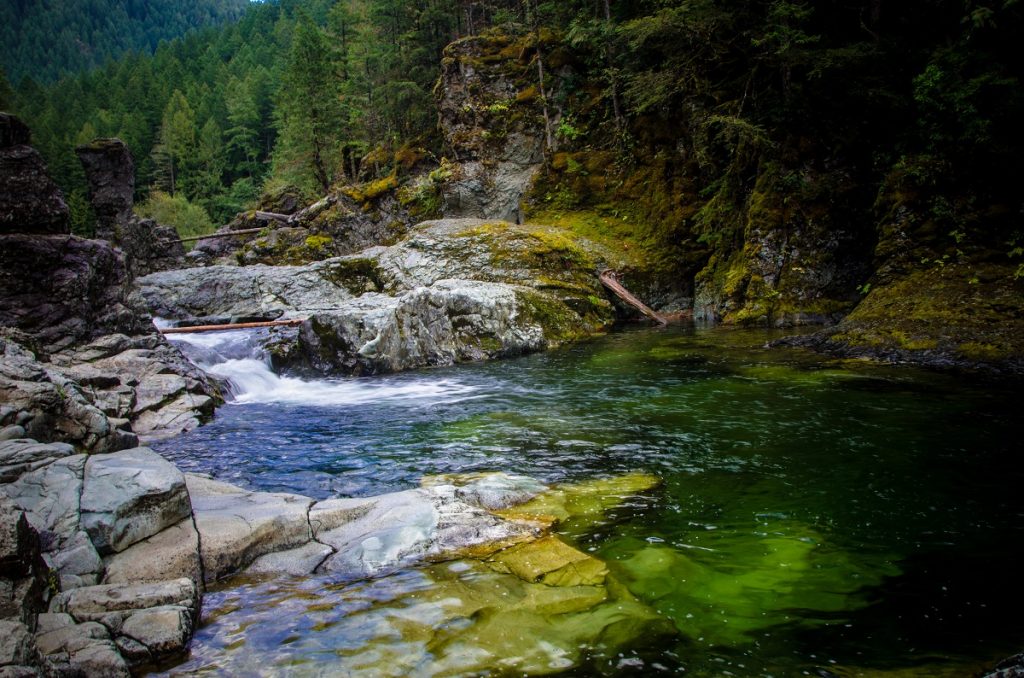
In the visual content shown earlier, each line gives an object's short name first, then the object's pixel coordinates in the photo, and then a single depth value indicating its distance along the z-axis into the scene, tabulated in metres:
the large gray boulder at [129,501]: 3.81
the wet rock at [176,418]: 8.54
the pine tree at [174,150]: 69.00
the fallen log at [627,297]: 17.58
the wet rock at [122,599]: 3.00
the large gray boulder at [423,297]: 13.52
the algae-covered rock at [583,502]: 4.59
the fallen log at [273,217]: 36.58
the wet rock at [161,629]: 2.91
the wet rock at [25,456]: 4.09
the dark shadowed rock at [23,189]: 10.22
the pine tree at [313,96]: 33.66
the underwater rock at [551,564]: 3.63
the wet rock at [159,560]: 3.62
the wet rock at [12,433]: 4.78
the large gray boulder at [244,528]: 3.99
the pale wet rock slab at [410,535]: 4.02
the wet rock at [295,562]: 3.98
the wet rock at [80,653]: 2.52
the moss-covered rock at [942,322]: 8.59
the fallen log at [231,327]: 16.09
